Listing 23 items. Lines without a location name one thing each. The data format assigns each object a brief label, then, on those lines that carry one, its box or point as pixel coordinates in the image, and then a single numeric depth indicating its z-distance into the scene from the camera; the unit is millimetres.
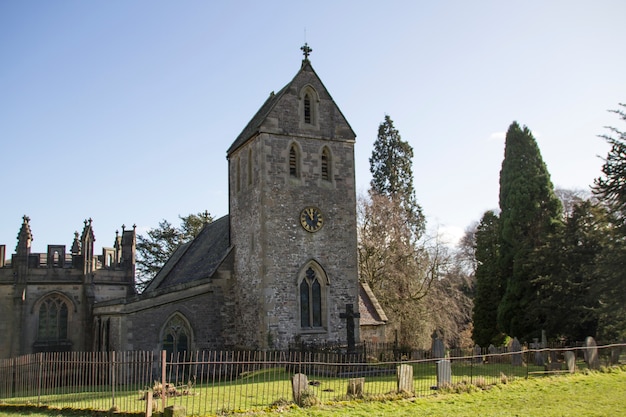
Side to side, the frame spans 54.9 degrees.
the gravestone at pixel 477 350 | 22273
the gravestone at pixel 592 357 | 21223
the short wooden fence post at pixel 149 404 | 12891
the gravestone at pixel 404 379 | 15980
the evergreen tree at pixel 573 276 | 26438
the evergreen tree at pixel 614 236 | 22469
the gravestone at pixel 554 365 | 20686
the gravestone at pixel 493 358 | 23508
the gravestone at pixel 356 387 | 15373
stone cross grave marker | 23031
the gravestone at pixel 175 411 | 12633
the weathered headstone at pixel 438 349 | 22031
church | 23781
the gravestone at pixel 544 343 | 22634
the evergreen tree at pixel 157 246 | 54991
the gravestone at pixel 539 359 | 22672
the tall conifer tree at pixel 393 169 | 45562
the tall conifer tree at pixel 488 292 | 34281
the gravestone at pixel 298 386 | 14423
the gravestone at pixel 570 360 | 20422
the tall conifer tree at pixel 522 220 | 30219
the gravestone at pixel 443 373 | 17016
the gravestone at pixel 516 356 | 22125
